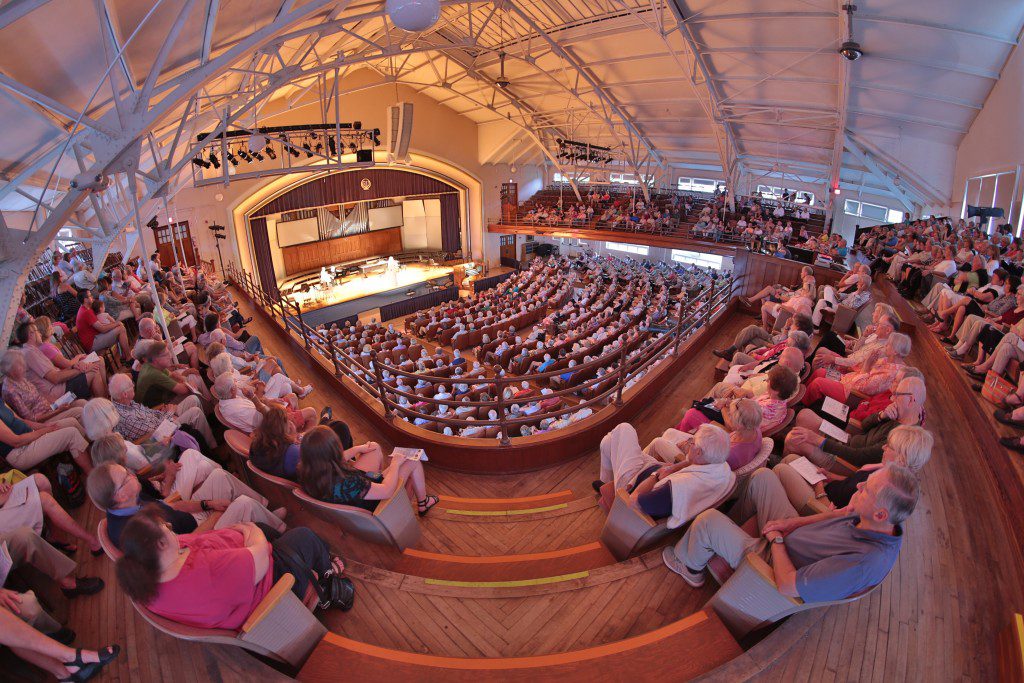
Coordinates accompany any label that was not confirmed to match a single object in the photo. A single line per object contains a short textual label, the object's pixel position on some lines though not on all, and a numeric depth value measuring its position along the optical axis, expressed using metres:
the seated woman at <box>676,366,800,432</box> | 3.18
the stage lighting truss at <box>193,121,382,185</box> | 9.59
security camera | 8.30
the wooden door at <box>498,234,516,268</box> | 25.38
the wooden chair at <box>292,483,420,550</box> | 2.49
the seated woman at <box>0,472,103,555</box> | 2.25
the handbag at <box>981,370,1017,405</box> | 3.51
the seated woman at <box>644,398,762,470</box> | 2.67
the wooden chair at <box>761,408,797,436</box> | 3.28
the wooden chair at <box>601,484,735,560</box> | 2.55
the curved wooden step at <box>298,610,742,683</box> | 1.93
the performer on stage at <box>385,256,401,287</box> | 21.08
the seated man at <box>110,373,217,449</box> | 3.14
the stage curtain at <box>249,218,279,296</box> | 17.12
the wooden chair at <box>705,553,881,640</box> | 1.99
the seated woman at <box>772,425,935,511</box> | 2.24
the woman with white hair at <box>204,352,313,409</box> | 3.69
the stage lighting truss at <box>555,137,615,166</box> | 18.77
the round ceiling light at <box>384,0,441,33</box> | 4.57
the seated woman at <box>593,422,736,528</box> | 2.41
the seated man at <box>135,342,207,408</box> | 3.64
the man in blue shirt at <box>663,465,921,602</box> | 1.86
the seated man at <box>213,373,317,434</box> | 3.31
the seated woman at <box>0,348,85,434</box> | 3.17
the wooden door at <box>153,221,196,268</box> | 12.86
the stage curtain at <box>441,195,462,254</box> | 23.36
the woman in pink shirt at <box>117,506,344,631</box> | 1.64
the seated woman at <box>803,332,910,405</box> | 3.46
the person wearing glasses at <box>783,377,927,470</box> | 2.90
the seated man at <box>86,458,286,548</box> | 1.99
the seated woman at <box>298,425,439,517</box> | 2.38
